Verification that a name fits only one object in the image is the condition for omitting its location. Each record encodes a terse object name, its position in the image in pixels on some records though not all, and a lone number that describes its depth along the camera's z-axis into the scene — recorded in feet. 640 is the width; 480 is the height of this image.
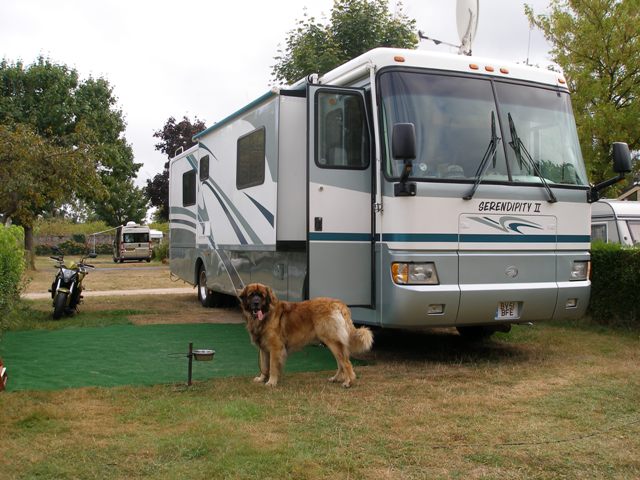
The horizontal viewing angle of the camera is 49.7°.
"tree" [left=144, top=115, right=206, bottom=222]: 125.32
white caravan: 46.62
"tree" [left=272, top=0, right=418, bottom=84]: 56.18
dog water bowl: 20.30
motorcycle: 35.99
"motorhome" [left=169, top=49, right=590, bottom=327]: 22.47
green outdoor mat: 22.06
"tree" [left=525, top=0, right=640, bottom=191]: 59.82
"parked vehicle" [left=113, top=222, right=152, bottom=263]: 128.57
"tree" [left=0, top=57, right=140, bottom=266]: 51.98
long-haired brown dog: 20.84
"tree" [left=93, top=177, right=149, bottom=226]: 174.70
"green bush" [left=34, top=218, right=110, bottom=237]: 179.11
